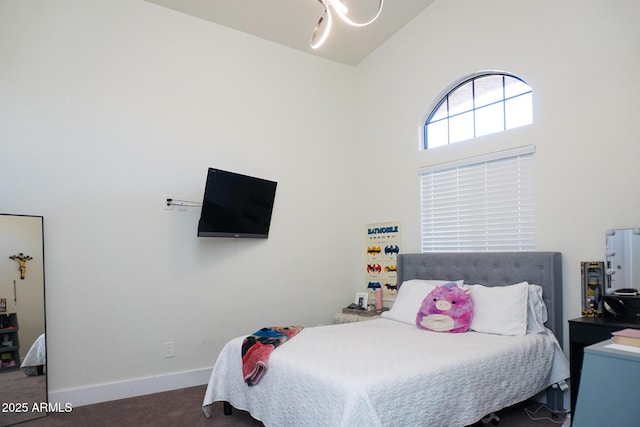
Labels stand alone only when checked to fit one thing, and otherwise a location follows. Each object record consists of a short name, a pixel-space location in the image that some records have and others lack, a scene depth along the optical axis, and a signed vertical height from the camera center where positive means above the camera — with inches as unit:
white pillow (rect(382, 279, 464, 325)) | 134.9 -28.2
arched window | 134.9 +37.0
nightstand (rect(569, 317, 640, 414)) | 95.2 -28.9
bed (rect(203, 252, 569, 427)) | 76.7 -33.2
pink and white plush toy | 118.7 -28.1
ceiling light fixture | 91.6 +46.6
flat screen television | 140.6 +4.5
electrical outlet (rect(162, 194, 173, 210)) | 143.3 +5.8
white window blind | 130.2 +3.6
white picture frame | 173.6 -35.4
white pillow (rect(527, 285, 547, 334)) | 114.8 -27.2
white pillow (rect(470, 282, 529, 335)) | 113.0 -27.2
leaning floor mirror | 112.7 -28.2
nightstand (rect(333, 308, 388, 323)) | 161.9 -39.8
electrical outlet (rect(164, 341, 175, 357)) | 140.2 -44.1
